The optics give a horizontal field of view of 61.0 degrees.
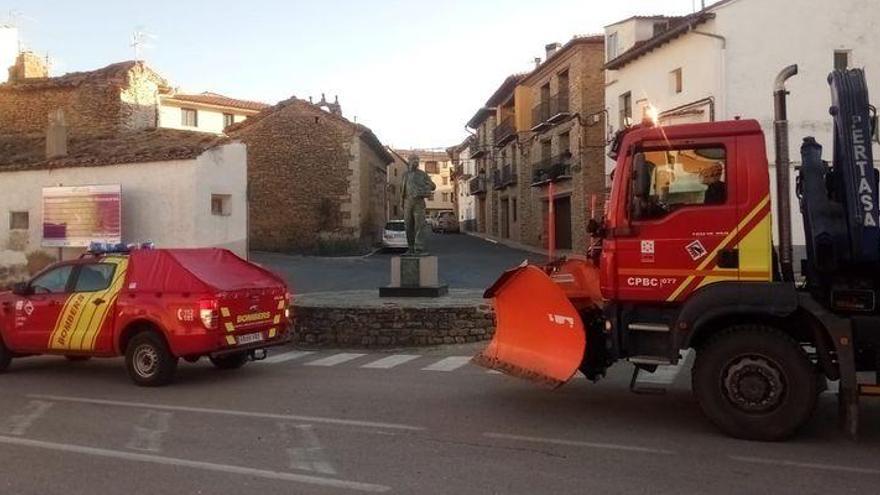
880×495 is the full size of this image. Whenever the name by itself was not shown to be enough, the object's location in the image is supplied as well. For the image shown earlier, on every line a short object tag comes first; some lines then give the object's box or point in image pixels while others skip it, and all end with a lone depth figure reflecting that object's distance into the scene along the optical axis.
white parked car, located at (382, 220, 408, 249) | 33.34
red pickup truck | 8.56
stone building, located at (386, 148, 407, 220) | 49.39
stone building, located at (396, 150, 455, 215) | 98.69
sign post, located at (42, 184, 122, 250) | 17.08
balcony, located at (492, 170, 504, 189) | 48.36
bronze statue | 14.34
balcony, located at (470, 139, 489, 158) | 56.53
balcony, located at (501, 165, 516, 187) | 45.22
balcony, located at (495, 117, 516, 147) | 45.38
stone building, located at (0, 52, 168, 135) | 23.56
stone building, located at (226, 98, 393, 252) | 31.53
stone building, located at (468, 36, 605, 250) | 32.94
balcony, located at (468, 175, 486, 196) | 56.94
